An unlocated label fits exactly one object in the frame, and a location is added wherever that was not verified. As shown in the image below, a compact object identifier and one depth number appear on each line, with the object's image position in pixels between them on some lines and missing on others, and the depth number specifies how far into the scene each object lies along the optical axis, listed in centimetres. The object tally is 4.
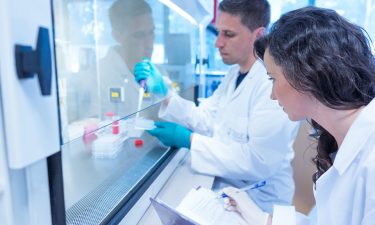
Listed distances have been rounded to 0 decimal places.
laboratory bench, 88
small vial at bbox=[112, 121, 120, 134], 100
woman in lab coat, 61
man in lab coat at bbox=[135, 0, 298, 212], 114
